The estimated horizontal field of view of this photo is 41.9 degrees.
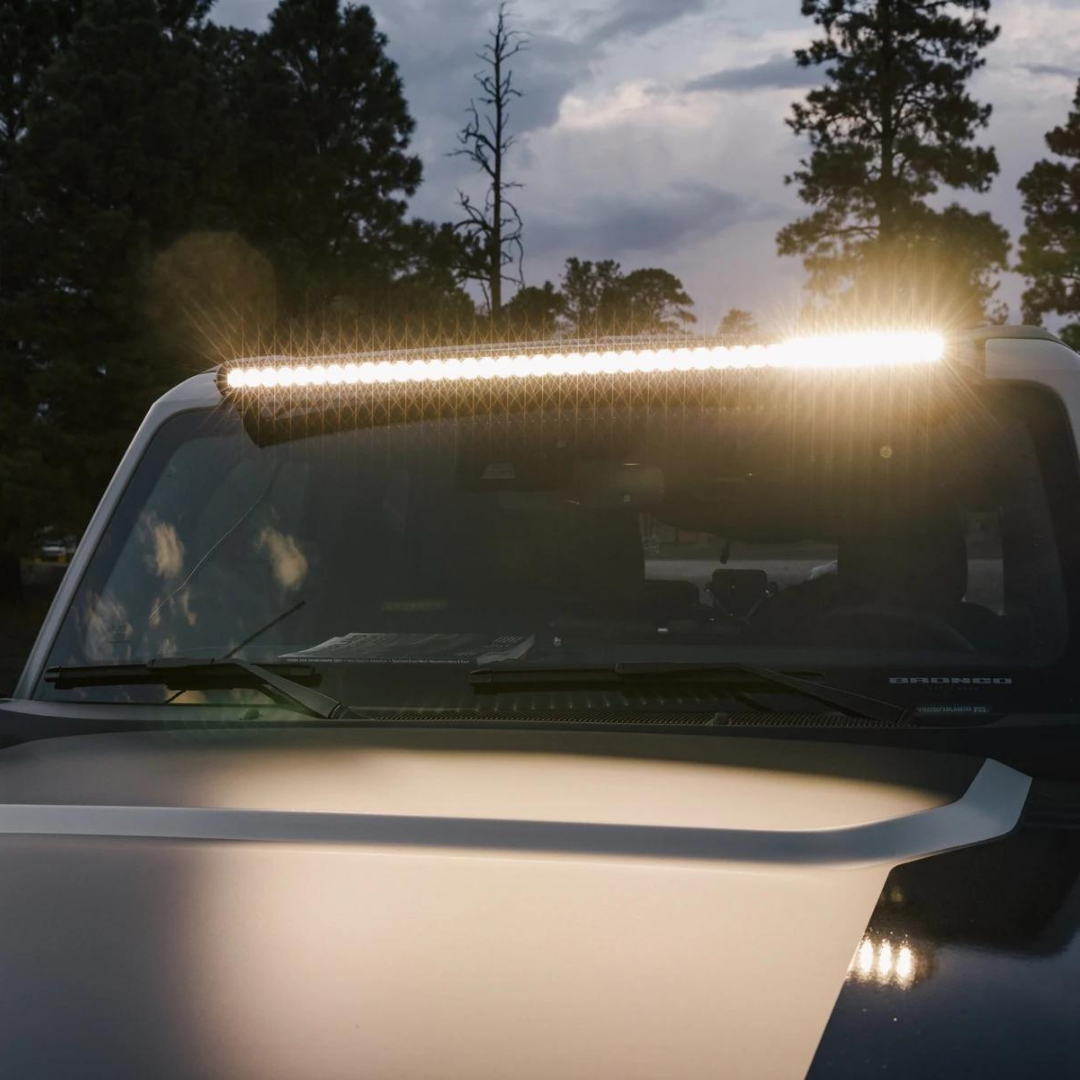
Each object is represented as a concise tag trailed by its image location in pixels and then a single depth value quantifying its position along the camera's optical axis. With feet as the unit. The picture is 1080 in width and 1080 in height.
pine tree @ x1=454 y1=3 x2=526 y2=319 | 99.30
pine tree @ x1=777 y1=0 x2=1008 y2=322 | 135.95
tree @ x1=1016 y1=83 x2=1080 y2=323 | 187.11
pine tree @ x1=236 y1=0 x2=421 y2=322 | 117.50
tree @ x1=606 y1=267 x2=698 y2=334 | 278.46
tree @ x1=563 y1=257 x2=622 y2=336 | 269.03
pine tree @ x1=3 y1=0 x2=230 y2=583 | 84.28
